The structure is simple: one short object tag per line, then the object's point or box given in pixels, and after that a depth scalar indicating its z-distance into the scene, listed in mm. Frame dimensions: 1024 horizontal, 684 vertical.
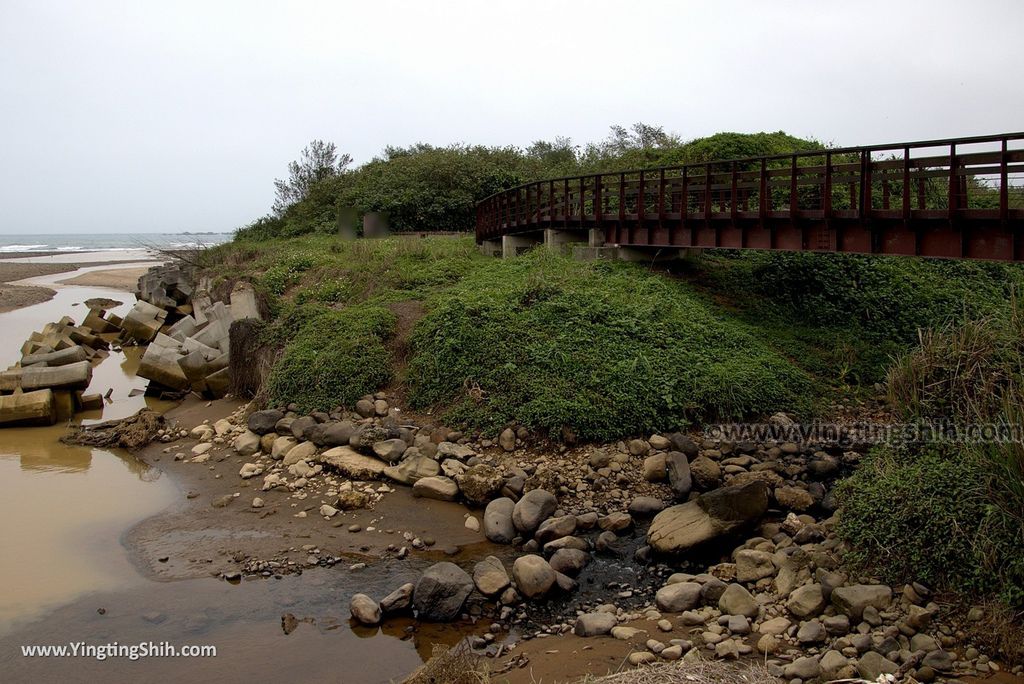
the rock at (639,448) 12508
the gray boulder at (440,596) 8508
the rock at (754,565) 9016
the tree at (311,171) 47438
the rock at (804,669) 6723
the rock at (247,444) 13945
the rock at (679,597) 8523
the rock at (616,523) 10688
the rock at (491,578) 8898
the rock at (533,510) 10703
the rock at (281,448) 13602
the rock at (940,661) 6699
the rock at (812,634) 7449
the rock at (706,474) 11531
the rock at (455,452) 12781
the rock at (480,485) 11641
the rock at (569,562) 9547
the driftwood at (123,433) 14875
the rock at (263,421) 14414
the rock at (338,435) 13562
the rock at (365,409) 14617
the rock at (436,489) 11859
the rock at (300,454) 13273
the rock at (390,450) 12844
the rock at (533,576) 8898
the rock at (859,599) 7754
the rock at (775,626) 7721
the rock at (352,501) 11641
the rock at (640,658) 7284
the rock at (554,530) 10414
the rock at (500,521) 10680
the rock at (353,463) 12641
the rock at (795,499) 10703
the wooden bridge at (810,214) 12297
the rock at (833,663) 6703
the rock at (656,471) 11914
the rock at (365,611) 8461
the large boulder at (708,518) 9734
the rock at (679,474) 11352
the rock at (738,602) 8125
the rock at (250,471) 12953
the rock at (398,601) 8602
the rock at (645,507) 11047
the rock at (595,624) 8070
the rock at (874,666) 6652
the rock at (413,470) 12344
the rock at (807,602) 7984
